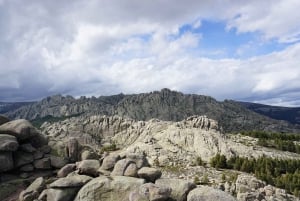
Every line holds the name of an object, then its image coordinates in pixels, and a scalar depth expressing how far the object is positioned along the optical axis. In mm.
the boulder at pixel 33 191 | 19255
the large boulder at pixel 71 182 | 18547
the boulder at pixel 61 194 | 18305
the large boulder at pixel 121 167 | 19270
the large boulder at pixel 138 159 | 20729
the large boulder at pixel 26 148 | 23615
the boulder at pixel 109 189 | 17641
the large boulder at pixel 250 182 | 38230
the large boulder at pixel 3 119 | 25806
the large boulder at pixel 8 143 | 22183
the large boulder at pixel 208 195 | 16462
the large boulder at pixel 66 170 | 21799
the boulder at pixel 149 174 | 18836
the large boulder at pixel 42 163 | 23439
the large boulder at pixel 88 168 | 20481
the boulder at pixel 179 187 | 17377
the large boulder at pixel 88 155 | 24059
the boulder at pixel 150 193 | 16633
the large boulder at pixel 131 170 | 18976
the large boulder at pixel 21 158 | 23160
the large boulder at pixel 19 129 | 23894
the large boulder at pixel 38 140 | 24918
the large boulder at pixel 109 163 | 20636
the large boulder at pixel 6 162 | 22325
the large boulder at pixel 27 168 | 23211
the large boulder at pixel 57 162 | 23832
